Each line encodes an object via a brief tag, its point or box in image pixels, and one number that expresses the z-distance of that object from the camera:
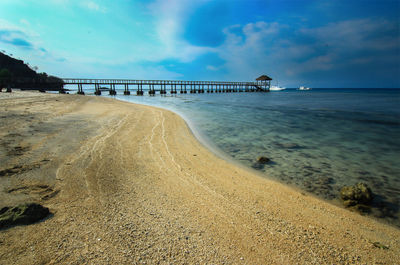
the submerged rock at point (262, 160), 6.12
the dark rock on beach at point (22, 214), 2.43
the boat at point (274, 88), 150.30
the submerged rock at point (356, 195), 3.89
